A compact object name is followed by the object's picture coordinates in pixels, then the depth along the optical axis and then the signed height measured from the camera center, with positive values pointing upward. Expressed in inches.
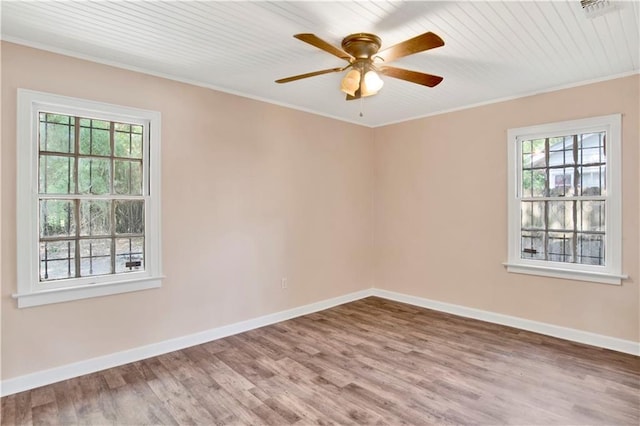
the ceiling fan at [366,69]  96.9 +40.6
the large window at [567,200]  135.6 +5.3
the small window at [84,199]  106.3 +4.7
